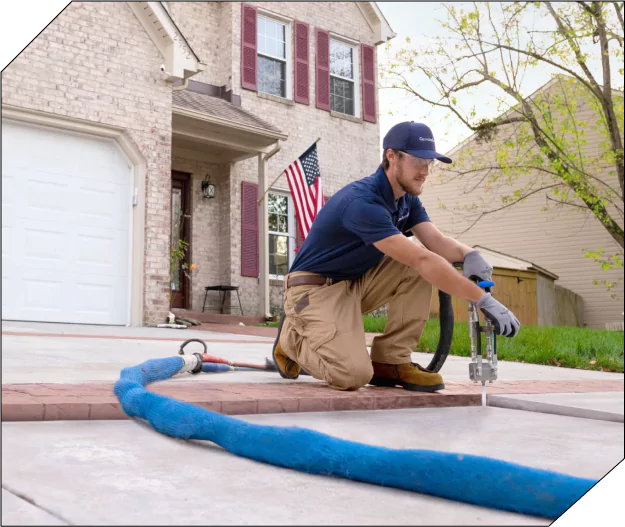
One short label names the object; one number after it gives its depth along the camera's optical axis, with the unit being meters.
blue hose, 1.13
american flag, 8.41
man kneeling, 2.66
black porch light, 10.31
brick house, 7.11
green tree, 9.95
